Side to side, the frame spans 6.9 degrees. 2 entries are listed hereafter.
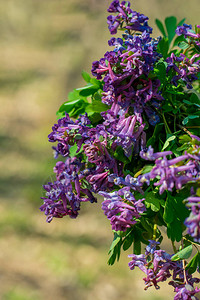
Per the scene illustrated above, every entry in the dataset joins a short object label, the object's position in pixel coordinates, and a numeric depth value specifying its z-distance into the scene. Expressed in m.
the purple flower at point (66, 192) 1.29
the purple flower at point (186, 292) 1.27
